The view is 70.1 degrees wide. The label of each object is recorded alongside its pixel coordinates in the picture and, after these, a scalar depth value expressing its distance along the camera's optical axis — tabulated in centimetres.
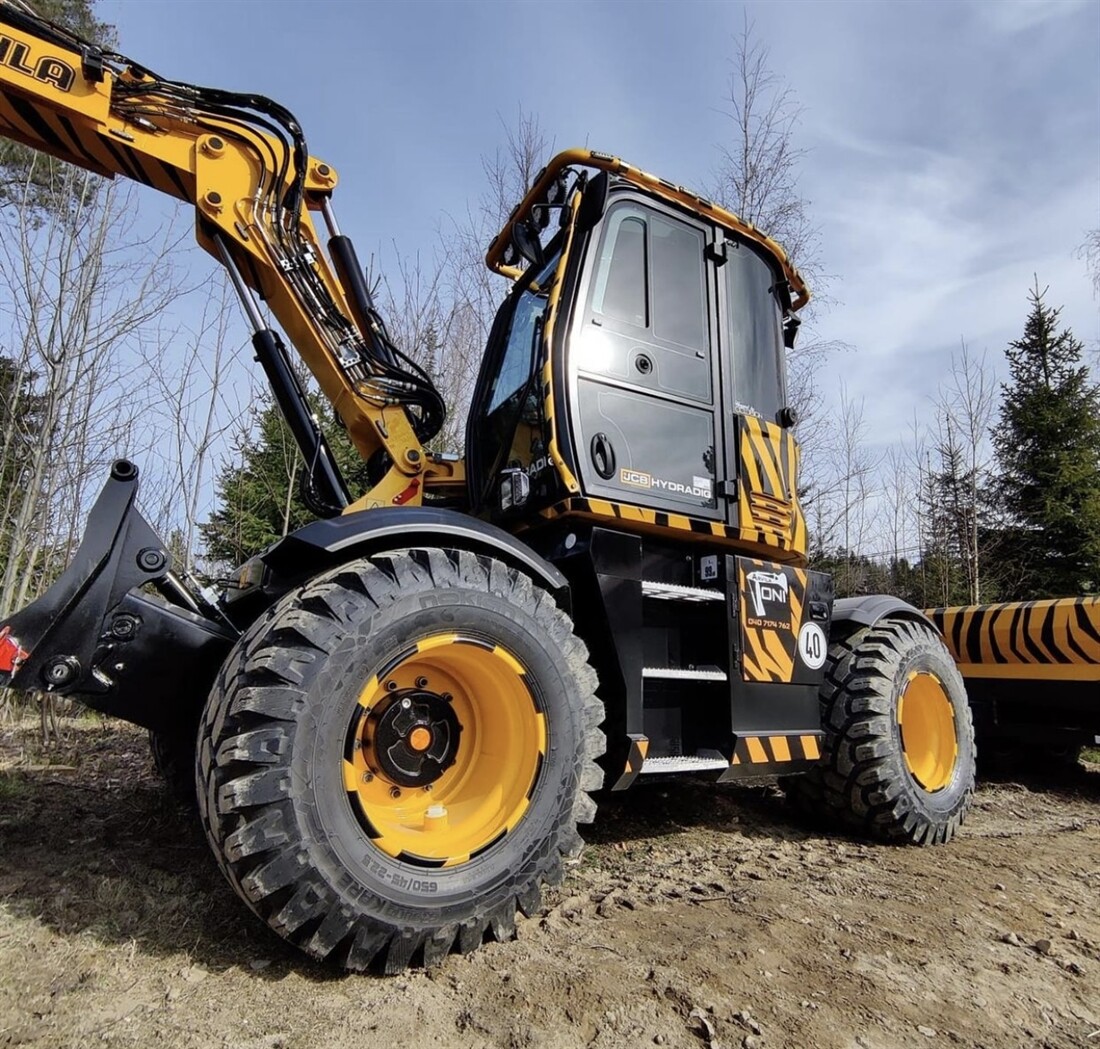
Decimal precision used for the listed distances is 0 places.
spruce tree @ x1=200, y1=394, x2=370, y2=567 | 1160
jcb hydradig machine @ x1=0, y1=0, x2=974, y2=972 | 250
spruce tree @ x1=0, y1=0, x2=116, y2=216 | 894
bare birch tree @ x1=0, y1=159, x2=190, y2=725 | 838
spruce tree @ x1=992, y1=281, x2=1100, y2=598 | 1742
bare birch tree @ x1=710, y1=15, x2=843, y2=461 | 1287
